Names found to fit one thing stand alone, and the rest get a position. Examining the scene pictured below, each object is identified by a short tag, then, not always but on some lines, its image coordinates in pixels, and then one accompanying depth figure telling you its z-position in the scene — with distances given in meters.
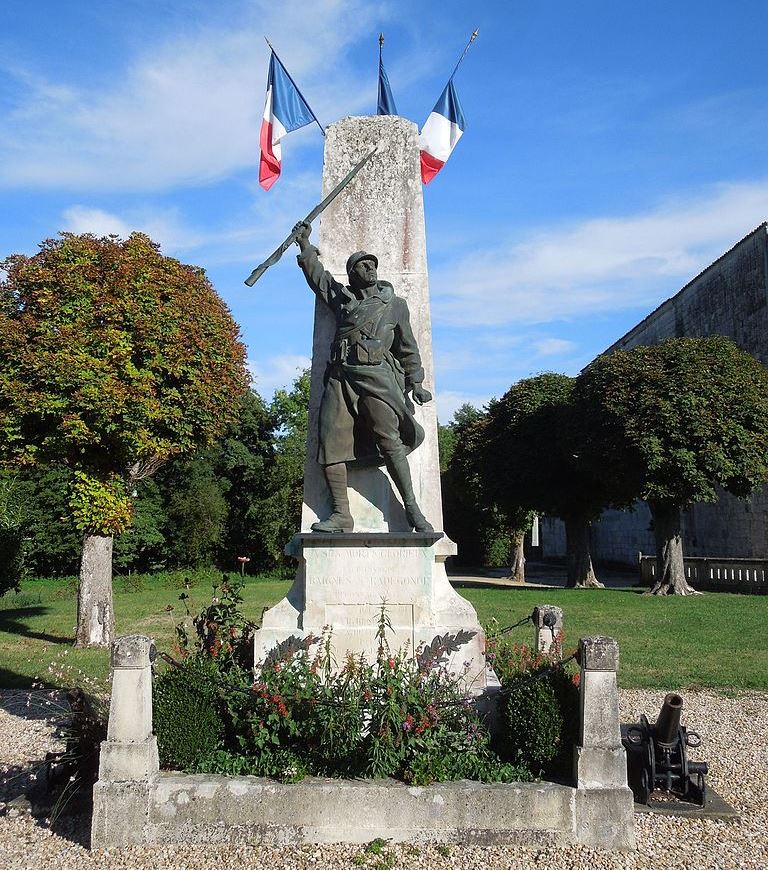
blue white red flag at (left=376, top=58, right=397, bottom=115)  8.37
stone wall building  27.19
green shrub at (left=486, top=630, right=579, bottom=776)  5.19
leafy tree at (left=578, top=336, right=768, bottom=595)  21.88
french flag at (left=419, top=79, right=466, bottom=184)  7.26
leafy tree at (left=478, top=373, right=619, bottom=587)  26.23
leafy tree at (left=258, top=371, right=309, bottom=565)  31.50
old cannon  5.72
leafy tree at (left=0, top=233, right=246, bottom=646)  12.51
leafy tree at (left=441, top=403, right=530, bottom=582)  29.77
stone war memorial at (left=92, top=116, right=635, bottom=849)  4.91
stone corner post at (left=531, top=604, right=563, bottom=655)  7.96
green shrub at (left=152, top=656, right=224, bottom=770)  5.25
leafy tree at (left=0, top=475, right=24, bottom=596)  16.66
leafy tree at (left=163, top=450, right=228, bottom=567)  31.41
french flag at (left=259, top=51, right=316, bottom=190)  7.67
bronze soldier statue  6.14
